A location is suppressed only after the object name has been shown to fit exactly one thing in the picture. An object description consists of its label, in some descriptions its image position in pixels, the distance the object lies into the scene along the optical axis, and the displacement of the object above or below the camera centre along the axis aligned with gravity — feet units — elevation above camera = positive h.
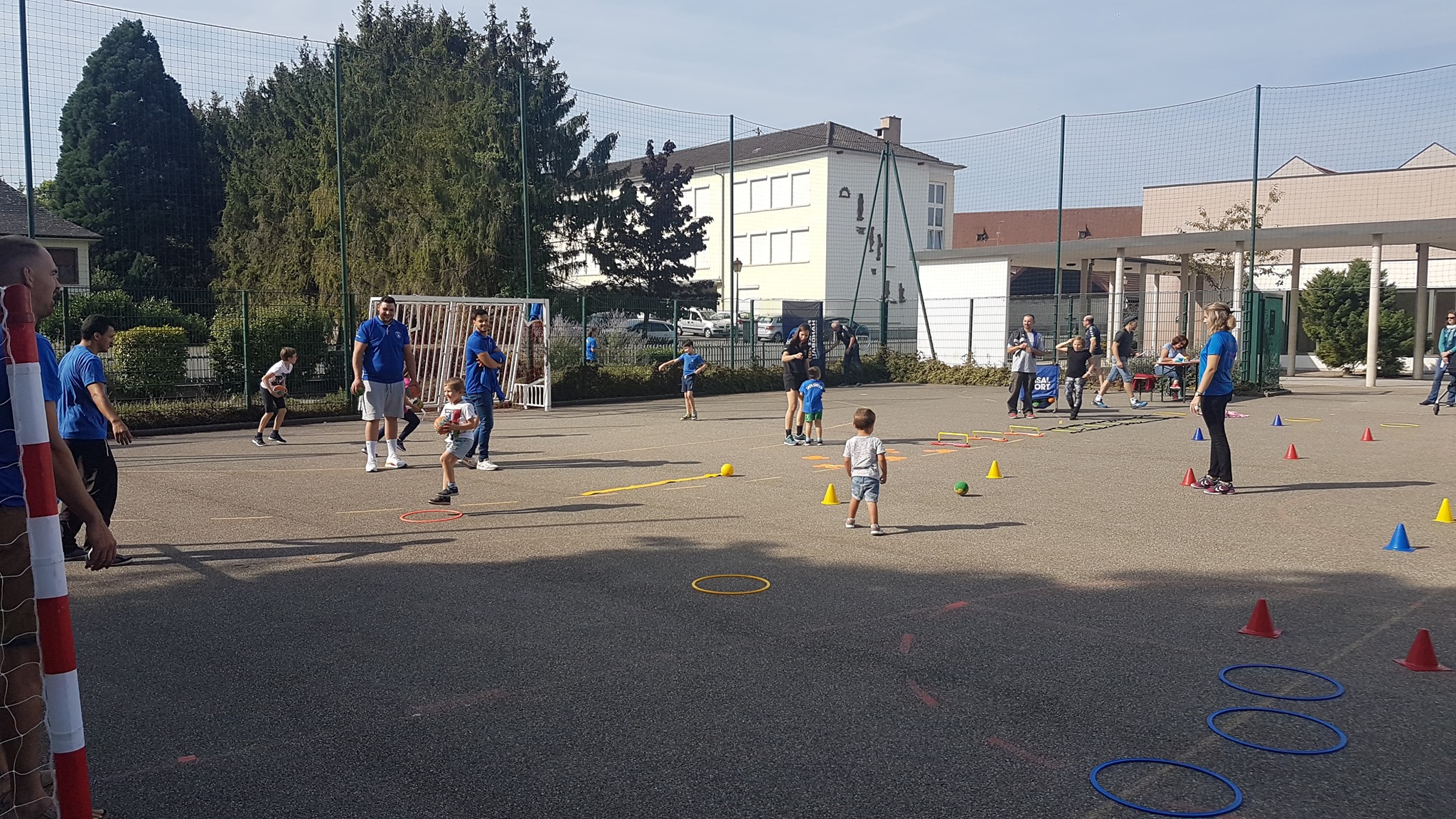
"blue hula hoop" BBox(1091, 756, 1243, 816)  12.07 -5.35
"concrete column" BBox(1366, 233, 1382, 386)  84.12 +1.89
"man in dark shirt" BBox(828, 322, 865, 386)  93.86 -0.12
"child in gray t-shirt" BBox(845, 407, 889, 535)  27.84 -3.23
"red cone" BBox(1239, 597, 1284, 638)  18.65 -4.96
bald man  11.57 -2.99
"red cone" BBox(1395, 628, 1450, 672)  16.79 -4.98
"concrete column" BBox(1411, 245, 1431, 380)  88.99 +3.67
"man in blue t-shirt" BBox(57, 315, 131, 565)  24.50 -1.95
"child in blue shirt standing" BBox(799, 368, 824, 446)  46.03 -2.20
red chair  70.54 -2.21
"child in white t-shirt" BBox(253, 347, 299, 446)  48.37 -2.05
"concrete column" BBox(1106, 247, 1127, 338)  94.12 +4.71
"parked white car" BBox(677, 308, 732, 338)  105.74 +3.04
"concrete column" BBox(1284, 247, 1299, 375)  97.86 +4.22
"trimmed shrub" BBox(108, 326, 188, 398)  56.34 -0.92
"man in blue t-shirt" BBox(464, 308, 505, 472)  38.65 -1.23
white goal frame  65.10 +0.47
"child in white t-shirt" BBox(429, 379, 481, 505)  32.01 -2.75
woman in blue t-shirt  34.04 -1.43
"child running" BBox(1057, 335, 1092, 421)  60.34 -1.11
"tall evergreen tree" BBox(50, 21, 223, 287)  82.79 +16.88
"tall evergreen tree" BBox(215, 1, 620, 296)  88.48 +15.70
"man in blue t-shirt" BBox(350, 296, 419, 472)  37.58 -0.73
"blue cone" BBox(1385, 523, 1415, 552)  25.53 -4.74
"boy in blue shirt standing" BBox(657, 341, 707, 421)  60.34 -1.16
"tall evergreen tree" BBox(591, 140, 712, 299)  112.06 +12.96
